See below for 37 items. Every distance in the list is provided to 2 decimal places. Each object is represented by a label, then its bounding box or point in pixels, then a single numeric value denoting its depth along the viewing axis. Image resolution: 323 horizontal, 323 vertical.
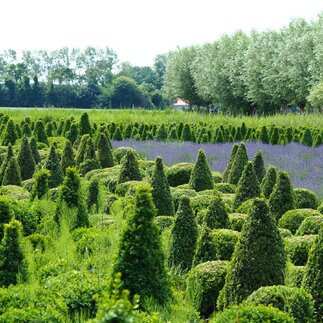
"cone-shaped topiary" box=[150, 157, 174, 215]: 17.80
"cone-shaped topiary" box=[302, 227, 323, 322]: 10.12
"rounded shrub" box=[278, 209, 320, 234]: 15.97
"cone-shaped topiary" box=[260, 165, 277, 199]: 19.44
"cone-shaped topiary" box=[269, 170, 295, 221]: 17.08
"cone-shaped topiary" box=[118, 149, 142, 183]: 22.05
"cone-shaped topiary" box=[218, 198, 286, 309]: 10.56
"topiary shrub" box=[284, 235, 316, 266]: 13.07
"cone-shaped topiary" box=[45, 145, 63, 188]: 22.69
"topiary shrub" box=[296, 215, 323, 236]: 14.53
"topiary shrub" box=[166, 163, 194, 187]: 24.83
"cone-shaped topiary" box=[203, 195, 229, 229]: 14.79
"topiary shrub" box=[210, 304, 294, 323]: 8.23
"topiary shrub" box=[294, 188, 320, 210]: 19.29
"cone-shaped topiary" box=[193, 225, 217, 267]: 12.72
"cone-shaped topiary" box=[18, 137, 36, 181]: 26.28
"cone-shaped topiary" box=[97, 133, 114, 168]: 28.38
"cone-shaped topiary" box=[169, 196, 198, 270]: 13.38
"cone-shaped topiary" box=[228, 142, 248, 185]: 22.67
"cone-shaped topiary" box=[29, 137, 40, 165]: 29.37
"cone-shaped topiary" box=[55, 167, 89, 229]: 15.43
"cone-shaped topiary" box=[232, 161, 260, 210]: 17.94
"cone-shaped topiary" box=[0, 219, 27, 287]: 10.91
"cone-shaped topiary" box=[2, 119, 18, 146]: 39.37
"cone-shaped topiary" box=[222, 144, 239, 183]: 24.20
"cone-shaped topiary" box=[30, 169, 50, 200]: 17.73
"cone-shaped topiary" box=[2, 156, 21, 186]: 23.55
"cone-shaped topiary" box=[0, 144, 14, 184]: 24.14
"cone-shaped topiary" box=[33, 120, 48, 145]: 40.53
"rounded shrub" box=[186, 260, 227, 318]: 11.45
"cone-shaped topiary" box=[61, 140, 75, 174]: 25.75
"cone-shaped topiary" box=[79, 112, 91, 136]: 40.81
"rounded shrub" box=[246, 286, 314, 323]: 9.18
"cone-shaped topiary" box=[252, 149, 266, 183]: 21.73
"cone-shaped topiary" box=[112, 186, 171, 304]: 9.55
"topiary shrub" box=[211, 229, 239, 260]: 13.41
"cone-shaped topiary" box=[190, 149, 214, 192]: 21.56
